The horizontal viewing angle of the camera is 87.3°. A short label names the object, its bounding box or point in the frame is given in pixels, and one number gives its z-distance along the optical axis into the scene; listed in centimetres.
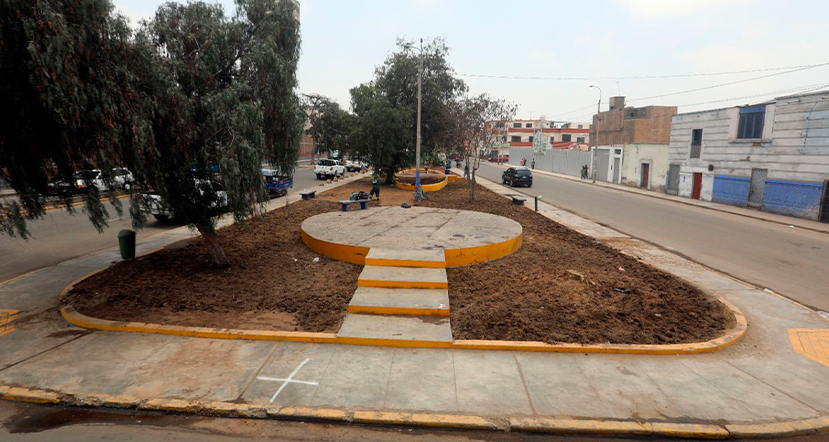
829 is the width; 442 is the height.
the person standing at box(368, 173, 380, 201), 2193
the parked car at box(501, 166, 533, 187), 3597
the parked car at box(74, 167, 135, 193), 746
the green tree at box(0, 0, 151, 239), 621
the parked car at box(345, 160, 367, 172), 5109
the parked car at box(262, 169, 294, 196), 2634
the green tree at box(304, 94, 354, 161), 5878
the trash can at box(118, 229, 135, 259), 1131
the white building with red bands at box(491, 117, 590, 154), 10512
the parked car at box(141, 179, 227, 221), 918
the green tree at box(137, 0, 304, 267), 801
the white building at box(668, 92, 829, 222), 2120
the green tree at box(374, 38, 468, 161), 3167
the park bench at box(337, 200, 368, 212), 1731
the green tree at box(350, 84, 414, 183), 2812
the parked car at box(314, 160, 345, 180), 3928
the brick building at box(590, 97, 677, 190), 3546
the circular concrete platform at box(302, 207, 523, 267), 1070
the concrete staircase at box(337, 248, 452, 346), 703
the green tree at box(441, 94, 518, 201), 2502
